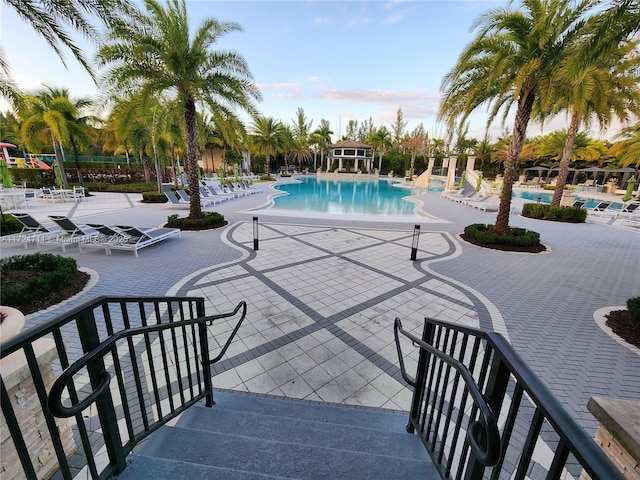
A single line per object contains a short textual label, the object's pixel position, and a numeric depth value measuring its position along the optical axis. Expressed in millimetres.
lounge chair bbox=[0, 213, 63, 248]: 7973
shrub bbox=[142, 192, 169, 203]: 16984
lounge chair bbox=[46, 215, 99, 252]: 7906
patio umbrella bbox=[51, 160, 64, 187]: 16020
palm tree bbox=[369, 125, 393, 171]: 48562
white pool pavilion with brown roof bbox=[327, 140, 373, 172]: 51156
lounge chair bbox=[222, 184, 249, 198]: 21253
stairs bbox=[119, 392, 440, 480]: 1912
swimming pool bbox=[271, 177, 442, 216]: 18750
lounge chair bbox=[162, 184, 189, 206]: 15695
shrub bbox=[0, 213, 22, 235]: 9047
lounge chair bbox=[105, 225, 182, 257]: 7809
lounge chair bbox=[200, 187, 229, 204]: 18219
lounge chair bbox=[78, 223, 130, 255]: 7840
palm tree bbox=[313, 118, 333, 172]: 48969
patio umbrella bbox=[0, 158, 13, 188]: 11430
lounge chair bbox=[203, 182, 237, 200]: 19334
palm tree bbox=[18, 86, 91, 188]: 17094
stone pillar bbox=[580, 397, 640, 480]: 1611
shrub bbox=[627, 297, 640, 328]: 4770
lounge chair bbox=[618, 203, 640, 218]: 14951
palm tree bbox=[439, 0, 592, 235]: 7625
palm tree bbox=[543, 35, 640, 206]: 5603
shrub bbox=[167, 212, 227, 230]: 10797
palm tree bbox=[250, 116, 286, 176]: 35375
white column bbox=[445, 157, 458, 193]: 26688
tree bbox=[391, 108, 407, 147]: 58219
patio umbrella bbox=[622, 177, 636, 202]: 17031
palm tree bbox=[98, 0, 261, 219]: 8812
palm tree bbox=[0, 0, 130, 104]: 4848
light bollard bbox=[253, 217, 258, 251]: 8530
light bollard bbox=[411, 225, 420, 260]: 8068
